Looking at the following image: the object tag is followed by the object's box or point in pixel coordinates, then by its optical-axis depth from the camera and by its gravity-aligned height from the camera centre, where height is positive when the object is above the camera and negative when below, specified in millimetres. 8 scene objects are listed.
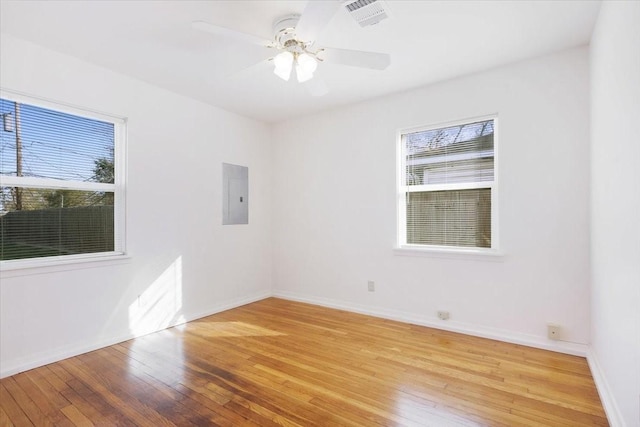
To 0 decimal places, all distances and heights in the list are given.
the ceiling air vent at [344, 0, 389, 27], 1954 +1278
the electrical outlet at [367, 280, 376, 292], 3912 -883
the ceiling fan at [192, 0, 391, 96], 1889 +1115
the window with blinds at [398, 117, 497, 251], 3258 +278
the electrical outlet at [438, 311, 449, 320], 3391 -1082
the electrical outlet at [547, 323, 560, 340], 2799 -1040
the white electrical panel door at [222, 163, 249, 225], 4234 +263
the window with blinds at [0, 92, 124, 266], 2580 +282
